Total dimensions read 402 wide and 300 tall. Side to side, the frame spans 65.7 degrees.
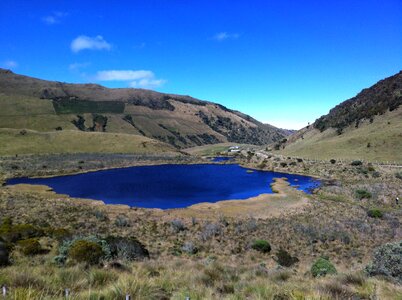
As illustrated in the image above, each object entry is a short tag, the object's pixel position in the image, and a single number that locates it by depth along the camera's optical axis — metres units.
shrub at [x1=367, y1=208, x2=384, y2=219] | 35.78
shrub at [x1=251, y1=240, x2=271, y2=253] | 24.56
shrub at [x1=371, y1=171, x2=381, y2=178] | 63.67
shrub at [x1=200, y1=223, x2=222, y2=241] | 27.65
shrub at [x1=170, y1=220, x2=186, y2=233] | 29.83
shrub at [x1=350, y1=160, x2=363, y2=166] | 79.19
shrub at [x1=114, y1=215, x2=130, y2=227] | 29.98
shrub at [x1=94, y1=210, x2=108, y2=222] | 31.69
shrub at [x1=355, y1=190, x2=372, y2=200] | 47.18
